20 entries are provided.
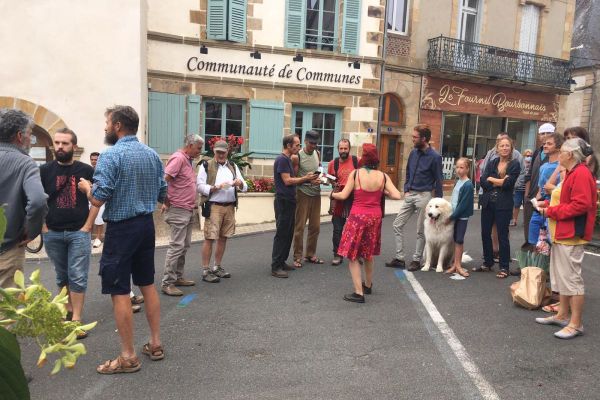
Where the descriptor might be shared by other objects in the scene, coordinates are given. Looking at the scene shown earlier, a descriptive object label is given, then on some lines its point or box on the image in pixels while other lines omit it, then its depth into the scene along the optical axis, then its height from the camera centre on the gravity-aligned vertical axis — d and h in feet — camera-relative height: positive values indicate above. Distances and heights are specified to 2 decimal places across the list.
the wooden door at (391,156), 55.93 -1.93
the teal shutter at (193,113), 44.52 +1.46
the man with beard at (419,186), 22.70 -2.08
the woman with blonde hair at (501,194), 21.08 -2.15
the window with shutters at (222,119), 45.91 +1.09
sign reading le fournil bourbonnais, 57.72 +5.36
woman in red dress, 17.95 -2.91
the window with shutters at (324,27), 47.09 +10.39
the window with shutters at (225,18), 44.24 +10.02
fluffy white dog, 22.11 -3.97
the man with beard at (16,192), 10.97 -1.56
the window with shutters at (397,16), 54.60 +13.51
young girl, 21.97 -2.96
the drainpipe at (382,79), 49.67 +5.99
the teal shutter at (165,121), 43.35 +0.59
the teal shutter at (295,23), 46.55 +10.44
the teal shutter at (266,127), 46.21 +0.57
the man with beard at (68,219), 14.01 -2.72
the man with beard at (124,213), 11.78 -2.09
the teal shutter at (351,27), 47.88 +10.60
